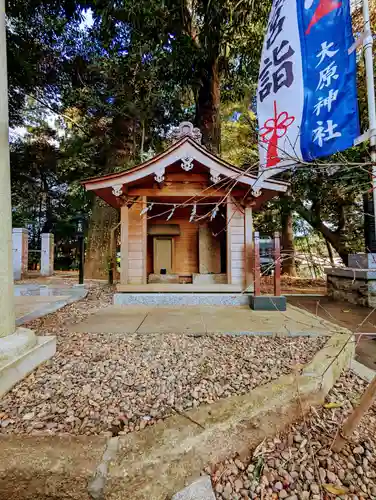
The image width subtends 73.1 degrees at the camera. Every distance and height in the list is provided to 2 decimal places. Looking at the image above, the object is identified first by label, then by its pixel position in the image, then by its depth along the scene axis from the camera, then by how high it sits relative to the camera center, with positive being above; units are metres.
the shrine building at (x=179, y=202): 4.62 +1.08
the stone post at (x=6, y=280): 1.93 -0.17
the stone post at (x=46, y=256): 10.13 +0.07
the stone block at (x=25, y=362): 1.77 -0.82
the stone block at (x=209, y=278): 5.36 -0.46
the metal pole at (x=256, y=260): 4.38 -0.07
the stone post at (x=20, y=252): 8.65 +0.22
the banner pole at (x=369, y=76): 1.53 +1.18
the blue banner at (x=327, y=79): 2.13 +1.61
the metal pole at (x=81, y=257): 6.68 +0.00
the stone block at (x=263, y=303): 4.38 -0.81
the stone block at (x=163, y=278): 5.71 -0.48
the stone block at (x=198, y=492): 1.17 -1.10
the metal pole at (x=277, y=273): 4.35 -0.30
